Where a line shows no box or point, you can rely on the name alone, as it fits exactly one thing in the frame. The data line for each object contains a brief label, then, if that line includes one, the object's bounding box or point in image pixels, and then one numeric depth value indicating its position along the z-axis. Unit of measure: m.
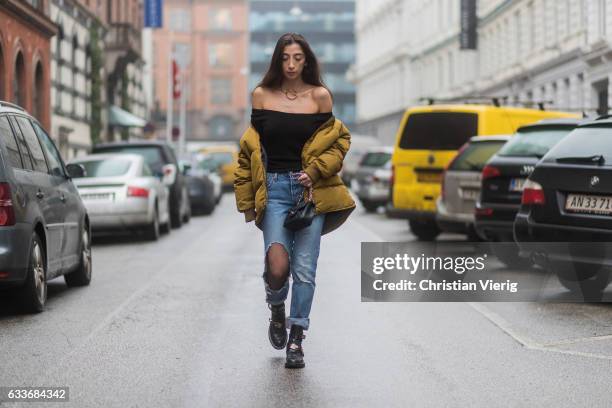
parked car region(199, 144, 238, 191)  46.19
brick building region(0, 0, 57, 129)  29.80
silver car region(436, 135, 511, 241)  16.55
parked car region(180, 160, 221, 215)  29.80
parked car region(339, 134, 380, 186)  51.03
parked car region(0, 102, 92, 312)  9.68
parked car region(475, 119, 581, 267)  13.77
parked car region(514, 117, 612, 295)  10.42
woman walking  7.25
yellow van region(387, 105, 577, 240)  18.72
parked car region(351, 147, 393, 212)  29.89
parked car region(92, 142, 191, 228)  23.27
